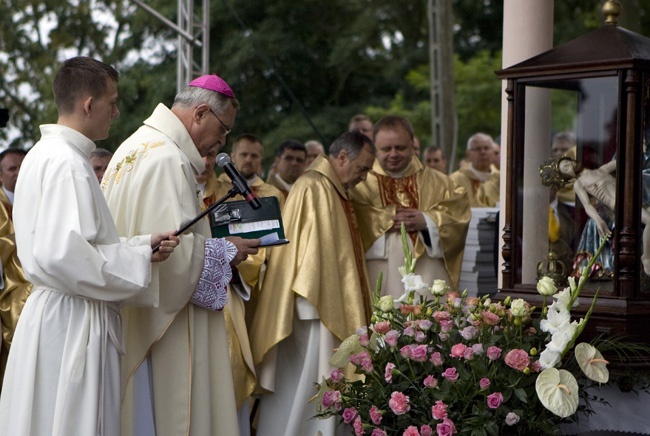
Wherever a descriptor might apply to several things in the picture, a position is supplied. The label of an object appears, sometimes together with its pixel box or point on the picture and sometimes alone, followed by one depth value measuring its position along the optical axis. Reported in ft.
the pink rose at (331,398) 13.70
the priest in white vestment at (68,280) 13.03
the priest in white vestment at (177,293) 15.31
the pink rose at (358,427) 13.21
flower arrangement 12.79
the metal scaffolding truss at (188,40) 35.76
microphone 14.28
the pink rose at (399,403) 12.88
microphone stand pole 14.23
